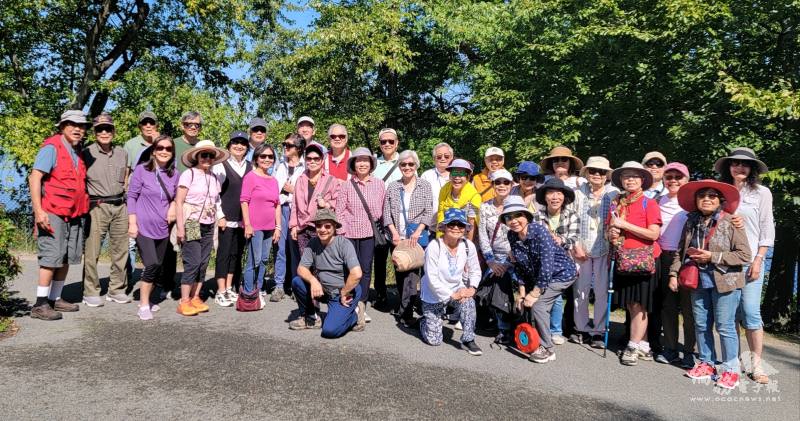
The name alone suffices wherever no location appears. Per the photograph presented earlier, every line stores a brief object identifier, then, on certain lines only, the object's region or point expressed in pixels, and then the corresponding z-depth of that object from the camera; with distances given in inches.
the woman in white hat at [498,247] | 215.8
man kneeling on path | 204.7
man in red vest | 206.8
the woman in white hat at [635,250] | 197.6
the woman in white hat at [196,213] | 222.5
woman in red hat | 180.8
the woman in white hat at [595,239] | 214.7
